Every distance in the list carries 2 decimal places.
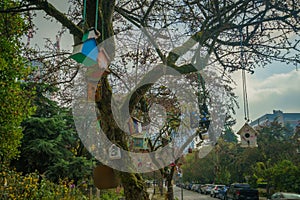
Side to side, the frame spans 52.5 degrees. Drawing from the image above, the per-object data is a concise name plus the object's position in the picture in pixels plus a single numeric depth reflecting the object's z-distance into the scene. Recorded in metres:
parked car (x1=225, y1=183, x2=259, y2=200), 15.55
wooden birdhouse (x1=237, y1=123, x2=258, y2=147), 3.71
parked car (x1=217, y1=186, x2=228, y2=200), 19.26
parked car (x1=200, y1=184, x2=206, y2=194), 26.57
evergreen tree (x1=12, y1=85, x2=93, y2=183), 9.55
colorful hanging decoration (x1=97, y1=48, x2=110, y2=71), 1.98
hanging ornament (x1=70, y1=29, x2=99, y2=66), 1.79
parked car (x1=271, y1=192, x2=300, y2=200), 11.04
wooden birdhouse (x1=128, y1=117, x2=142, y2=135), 3.00
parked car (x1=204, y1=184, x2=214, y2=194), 23.84
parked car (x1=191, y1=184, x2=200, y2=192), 30.81
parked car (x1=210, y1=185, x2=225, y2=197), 21.08
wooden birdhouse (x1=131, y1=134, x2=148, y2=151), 3.30
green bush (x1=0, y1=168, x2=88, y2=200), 5.13
